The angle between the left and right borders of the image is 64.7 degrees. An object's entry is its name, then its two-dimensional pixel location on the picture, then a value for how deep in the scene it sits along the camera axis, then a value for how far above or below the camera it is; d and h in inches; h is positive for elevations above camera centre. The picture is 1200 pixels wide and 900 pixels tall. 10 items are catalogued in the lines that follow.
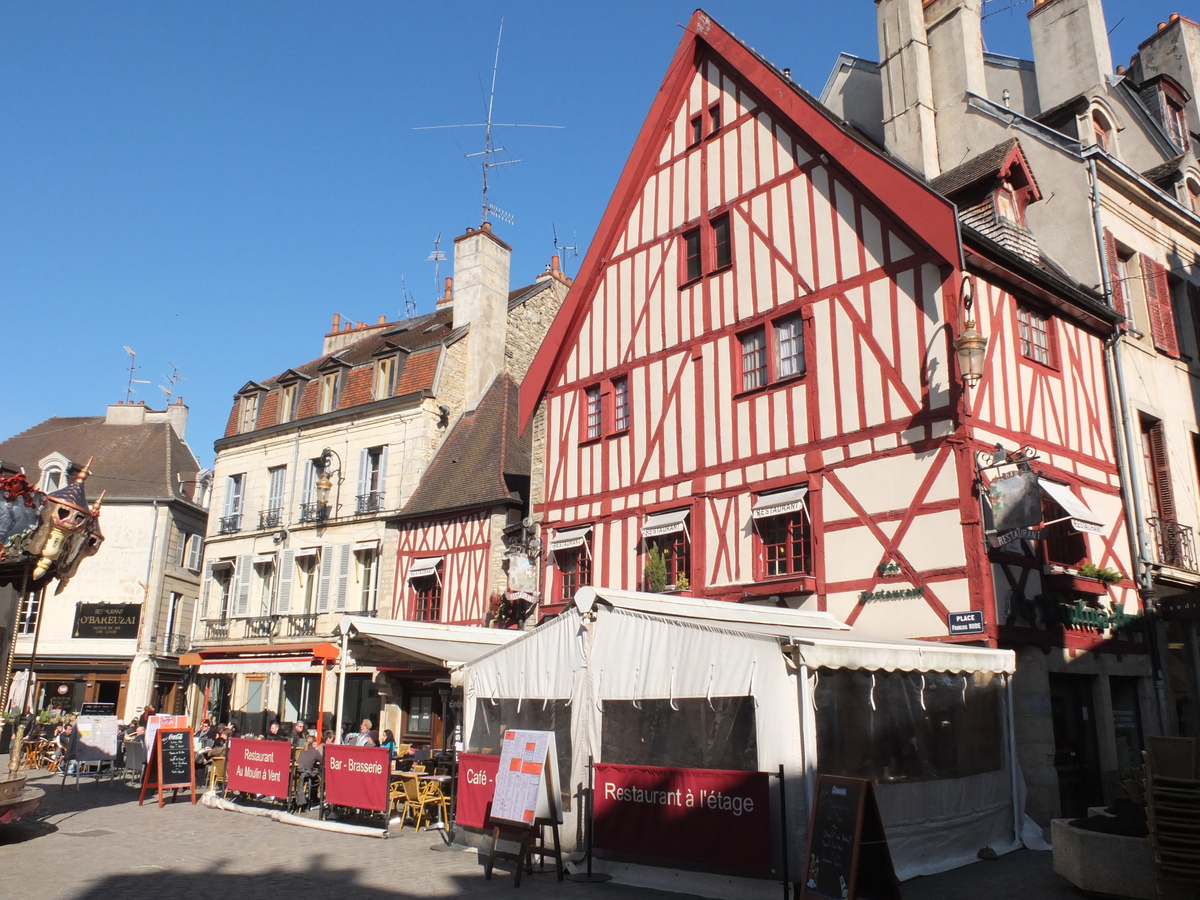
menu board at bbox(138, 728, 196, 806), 519.8 -37.2
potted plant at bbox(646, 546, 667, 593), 515.5 +66.8
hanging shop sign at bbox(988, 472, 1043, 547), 376.5 +76.6
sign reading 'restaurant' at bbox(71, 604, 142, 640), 1029.8 +73.5
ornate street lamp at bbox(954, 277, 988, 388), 393.7 +142.1
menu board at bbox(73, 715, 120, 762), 660.1 -32.7
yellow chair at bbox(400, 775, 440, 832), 422.3 -45.2
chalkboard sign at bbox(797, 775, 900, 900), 242.2 -37.9
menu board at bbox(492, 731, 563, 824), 316.2 -28.0
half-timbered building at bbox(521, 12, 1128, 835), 413.4 +157.1
